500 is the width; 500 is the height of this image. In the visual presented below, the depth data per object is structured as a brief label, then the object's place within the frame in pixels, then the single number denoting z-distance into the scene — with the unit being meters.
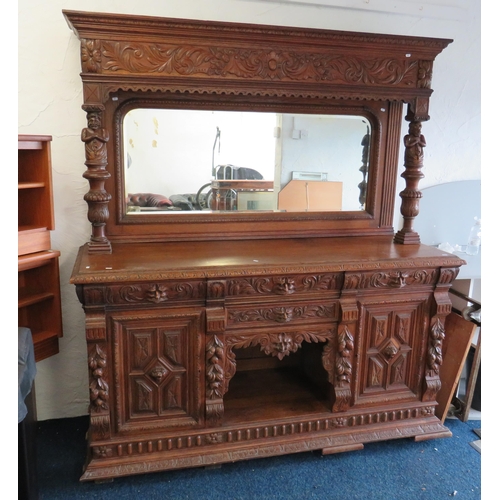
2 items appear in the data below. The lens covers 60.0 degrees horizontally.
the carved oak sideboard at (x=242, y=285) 1.79
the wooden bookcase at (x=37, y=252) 1.89
